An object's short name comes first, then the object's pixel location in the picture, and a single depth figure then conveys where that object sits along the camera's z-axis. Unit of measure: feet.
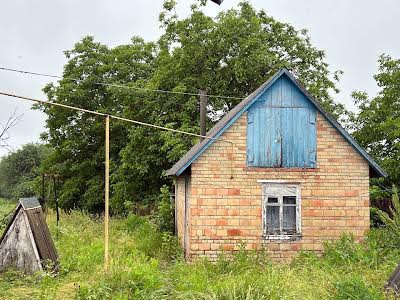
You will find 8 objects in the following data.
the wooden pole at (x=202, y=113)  52.26
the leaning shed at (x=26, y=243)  34.73
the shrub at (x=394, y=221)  39.04
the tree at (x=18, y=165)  177.27
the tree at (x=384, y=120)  59.77
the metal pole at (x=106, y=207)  29.66
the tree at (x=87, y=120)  97.30
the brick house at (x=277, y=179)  40.40
